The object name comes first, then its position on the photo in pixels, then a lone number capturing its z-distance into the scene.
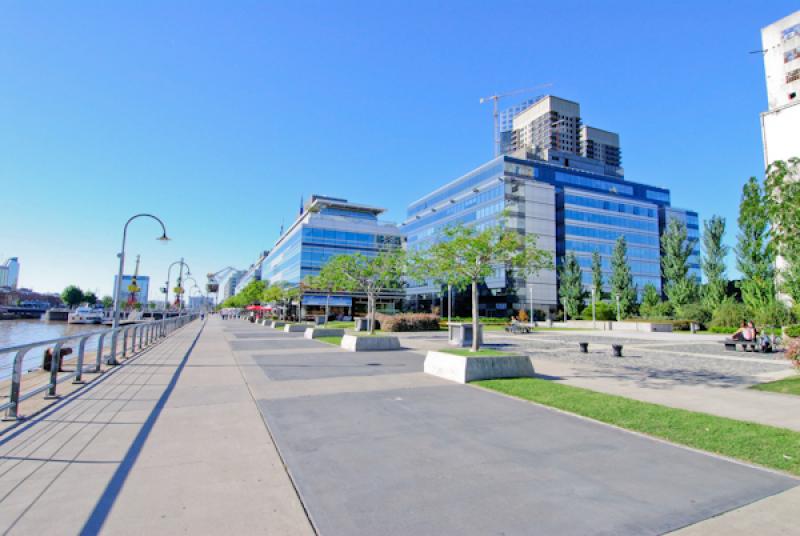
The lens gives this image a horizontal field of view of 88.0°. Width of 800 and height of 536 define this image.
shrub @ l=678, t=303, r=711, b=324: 37.28
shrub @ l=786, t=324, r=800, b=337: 21.23
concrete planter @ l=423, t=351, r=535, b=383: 10.42
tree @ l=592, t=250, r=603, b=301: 57.72
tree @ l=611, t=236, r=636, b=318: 51.22
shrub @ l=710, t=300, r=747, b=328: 32.84
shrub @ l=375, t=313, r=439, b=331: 33.78
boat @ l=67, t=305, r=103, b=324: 84.08
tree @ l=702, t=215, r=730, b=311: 36.53
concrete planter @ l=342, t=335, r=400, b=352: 17.55
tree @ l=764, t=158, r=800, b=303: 9.86
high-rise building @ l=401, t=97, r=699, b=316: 65.81
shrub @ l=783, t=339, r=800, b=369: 9.60
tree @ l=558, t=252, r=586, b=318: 58.56
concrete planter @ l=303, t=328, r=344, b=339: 24.80
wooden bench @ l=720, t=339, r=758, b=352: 19.25
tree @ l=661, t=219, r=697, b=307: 41.06
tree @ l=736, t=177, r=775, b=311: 28.20
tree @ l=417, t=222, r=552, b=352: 13.11
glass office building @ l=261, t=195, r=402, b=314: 70.44
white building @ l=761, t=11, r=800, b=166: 44.72
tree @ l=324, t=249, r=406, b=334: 22.72
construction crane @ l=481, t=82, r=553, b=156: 144.25
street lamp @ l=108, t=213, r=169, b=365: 13.16
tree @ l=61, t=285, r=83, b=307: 140.50
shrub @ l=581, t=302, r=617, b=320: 48.31
